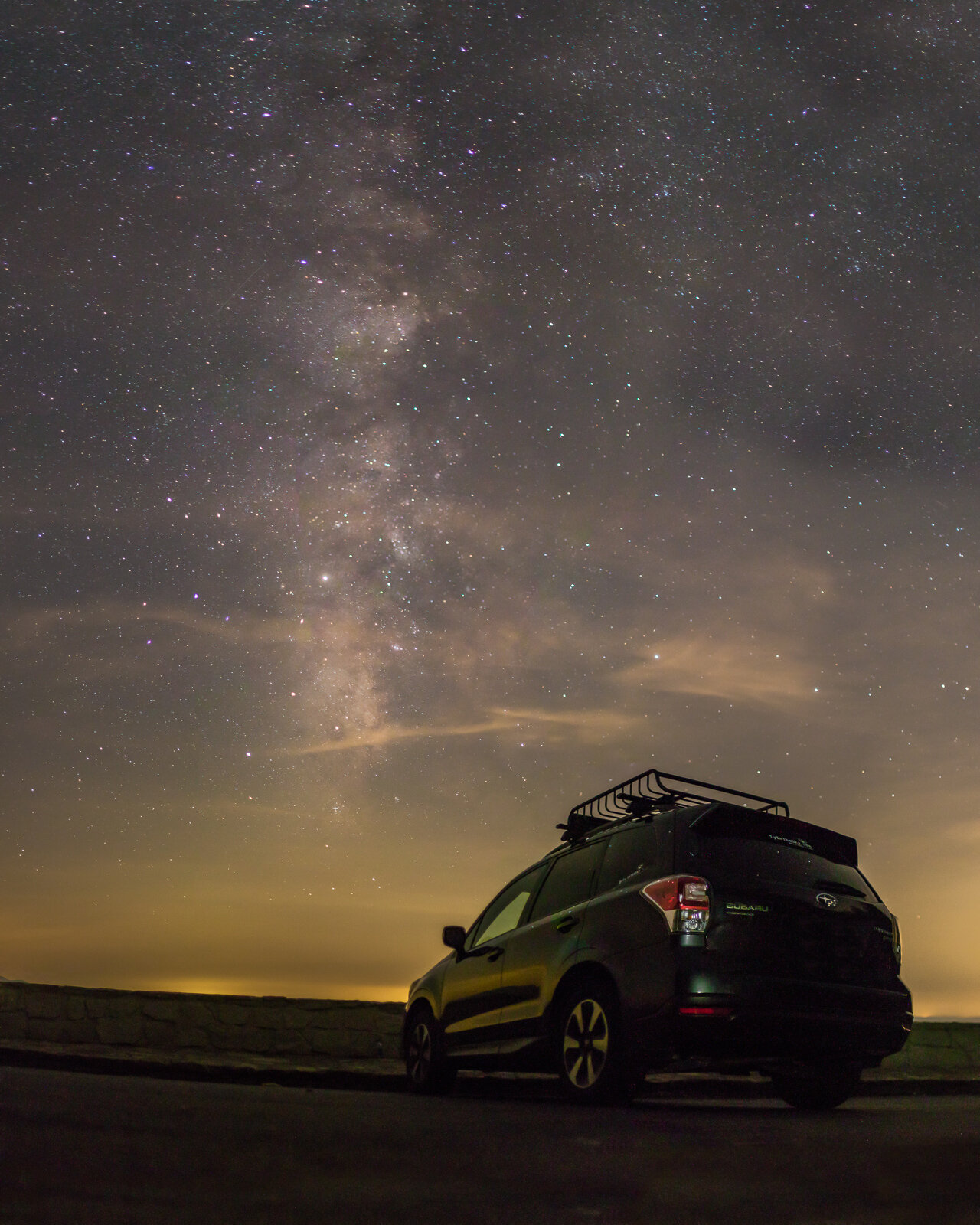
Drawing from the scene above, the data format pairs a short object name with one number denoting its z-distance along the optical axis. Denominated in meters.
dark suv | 6.54
